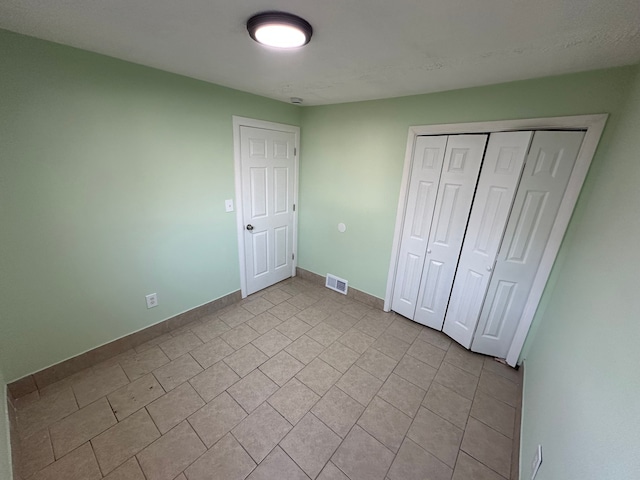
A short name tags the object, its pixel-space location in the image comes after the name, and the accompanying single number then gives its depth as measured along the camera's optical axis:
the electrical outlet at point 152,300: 2.25
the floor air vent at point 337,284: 3.23
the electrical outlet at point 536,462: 1.16
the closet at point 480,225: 1.83
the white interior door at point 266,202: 2.74
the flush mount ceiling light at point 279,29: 1.07
